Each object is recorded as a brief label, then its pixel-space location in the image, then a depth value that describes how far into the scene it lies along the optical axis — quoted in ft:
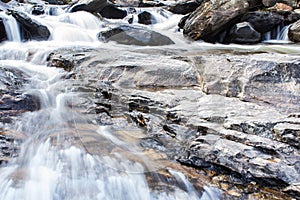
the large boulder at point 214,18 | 30.30
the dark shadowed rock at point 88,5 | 40.22
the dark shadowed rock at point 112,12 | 45.14
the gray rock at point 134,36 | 28.09
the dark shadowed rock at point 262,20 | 32.80
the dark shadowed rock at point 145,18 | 43.55
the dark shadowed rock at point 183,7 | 46.73
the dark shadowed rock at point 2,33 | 26.51
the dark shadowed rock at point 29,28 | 27.86
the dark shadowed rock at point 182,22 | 37.96
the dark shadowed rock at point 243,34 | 30.76
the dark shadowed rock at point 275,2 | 38.14
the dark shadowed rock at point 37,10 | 39.09
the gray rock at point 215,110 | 8.82
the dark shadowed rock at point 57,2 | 52.62
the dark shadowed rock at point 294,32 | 30.58
